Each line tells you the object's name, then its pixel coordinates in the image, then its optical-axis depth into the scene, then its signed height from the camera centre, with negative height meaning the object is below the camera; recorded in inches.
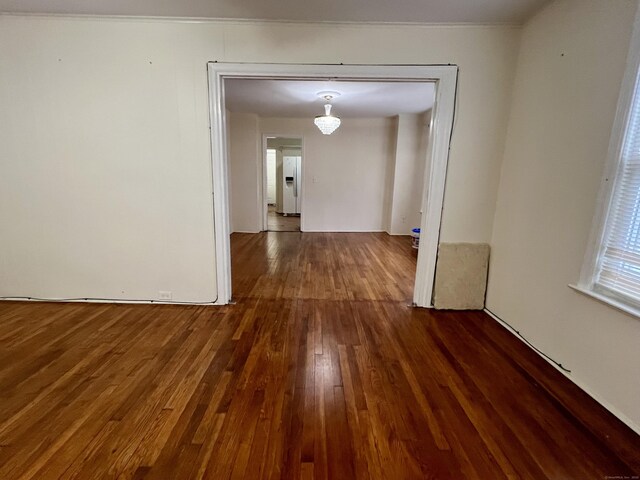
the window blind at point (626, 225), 60.1 -6.9
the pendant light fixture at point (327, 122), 184.7 +38.5
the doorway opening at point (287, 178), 338.6 +3.0
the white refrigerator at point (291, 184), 353.1 -4.3
